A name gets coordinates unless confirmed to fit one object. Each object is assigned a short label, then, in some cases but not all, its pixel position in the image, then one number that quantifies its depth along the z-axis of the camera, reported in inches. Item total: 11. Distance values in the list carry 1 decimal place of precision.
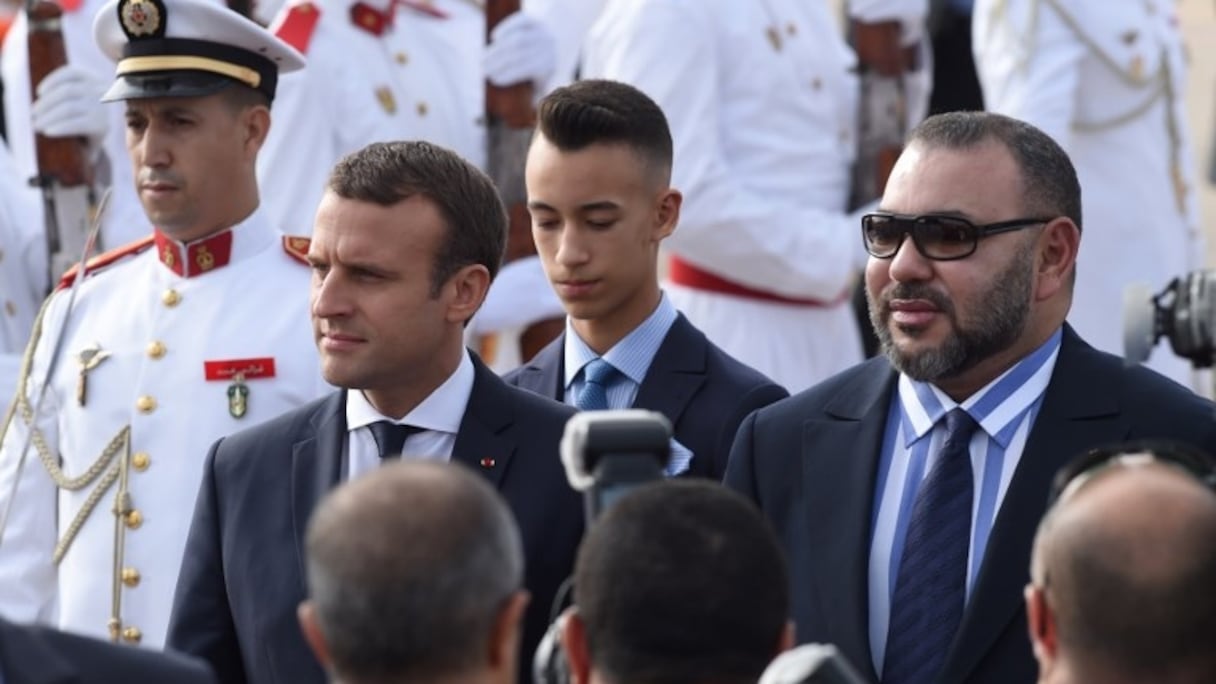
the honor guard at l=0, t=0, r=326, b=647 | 444.1
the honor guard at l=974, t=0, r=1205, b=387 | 687.7
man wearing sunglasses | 351.9
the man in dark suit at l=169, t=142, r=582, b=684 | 366.3
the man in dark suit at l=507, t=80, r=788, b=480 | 434.0
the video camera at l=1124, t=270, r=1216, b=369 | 355.3
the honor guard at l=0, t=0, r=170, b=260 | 589.6
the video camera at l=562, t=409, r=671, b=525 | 274.1
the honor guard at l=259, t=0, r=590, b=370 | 610.2
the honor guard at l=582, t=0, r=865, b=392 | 620.7
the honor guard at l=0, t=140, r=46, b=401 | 588.1
